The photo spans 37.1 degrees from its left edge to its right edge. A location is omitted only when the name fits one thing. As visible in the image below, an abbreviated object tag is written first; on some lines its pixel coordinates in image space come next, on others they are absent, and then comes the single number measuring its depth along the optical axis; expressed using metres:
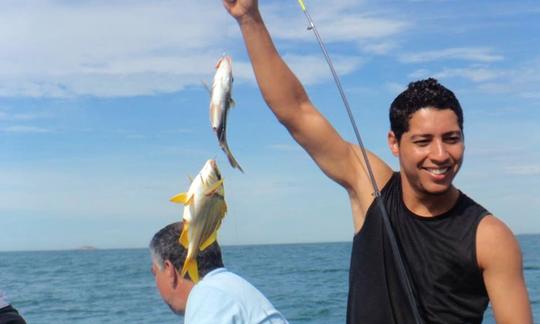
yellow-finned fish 2.75
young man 2.79
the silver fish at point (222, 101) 2.60
